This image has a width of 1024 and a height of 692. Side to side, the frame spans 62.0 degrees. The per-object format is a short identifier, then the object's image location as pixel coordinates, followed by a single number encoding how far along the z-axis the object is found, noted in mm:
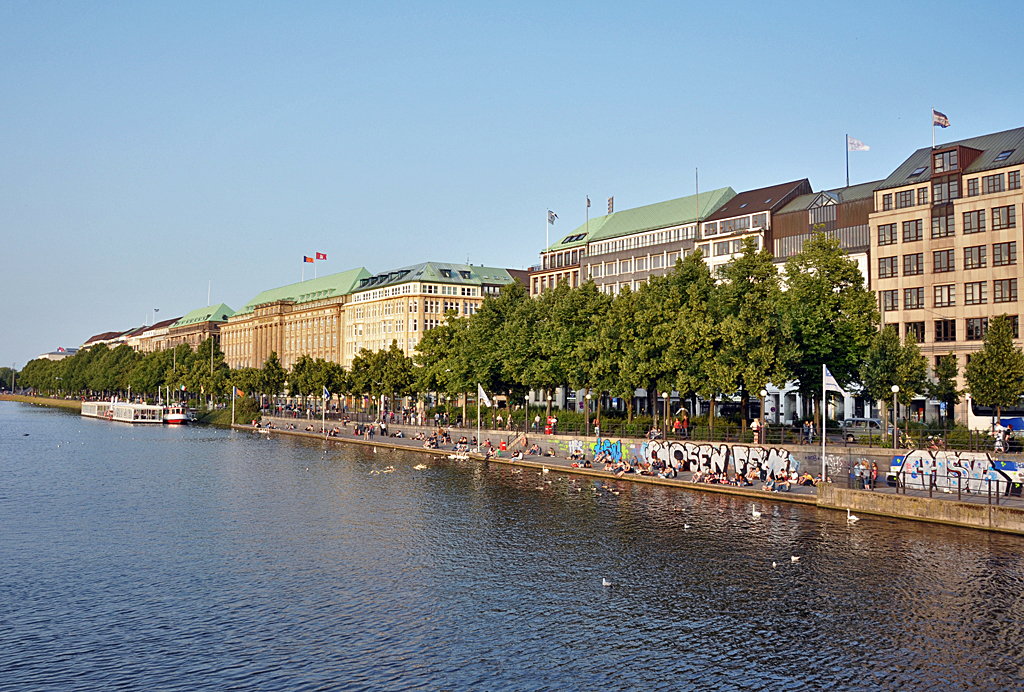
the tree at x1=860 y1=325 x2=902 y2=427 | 70188
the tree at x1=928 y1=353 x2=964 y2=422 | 75062
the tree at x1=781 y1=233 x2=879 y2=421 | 72562
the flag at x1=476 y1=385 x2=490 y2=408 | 94688
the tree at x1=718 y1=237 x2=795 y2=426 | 70188
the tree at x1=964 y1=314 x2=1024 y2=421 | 63000
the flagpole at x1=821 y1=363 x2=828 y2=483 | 60494
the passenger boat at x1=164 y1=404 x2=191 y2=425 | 188375
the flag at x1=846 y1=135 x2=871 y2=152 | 104562
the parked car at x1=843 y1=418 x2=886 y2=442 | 64312
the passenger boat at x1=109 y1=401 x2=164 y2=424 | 197875
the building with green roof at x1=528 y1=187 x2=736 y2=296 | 129250
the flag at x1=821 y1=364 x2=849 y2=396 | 60156
